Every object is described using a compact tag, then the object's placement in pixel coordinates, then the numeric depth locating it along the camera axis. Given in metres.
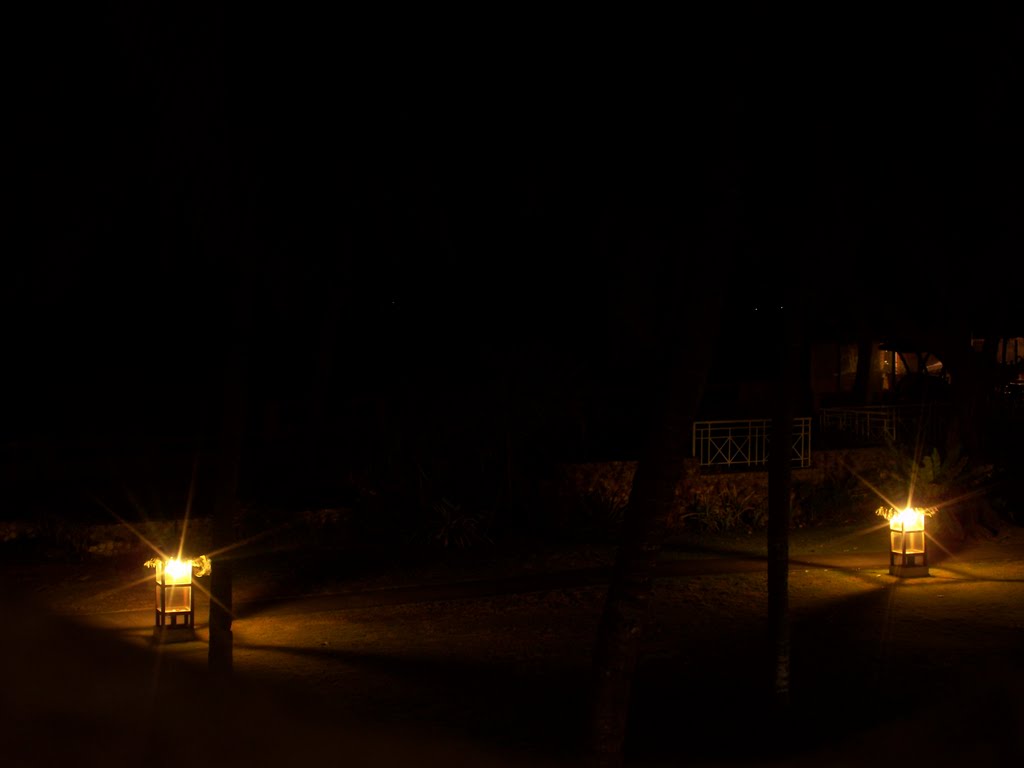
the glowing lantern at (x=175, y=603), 11.02
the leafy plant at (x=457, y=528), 16.17
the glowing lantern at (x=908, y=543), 14.35
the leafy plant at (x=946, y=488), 16.45
